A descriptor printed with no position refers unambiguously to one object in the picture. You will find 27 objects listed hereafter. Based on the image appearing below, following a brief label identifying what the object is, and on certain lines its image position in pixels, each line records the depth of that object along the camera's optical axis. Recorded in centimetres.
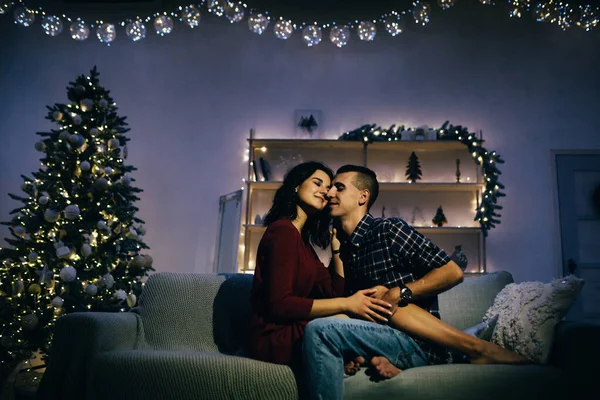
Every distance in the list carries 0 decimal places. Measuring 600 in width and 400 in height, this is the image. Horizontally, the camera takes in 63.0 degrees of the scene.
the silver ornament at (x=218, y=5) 426
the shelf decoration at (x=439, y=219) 491
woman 191
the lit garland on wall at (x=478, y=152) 477
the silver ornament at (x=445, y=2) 429
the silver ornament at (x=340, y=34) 438
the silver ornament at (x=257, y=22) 420
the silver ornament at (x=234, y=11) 429
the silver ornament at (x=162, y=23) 430
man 170
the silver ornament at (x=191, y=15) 431
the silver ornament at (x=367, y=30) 430
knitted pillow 193
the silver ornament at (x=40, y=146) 380
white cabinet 508
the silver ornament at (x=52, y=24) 422
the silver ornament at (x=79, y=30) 424
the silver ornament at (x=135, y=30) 426
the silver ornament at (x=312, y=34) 432
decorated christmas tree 342
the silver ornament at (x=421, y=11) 427
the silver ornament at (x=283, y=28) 438
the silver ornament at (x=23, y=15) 421
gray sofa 181
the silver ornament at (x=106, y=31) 436
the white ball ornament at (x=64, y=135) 378
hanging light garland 425
